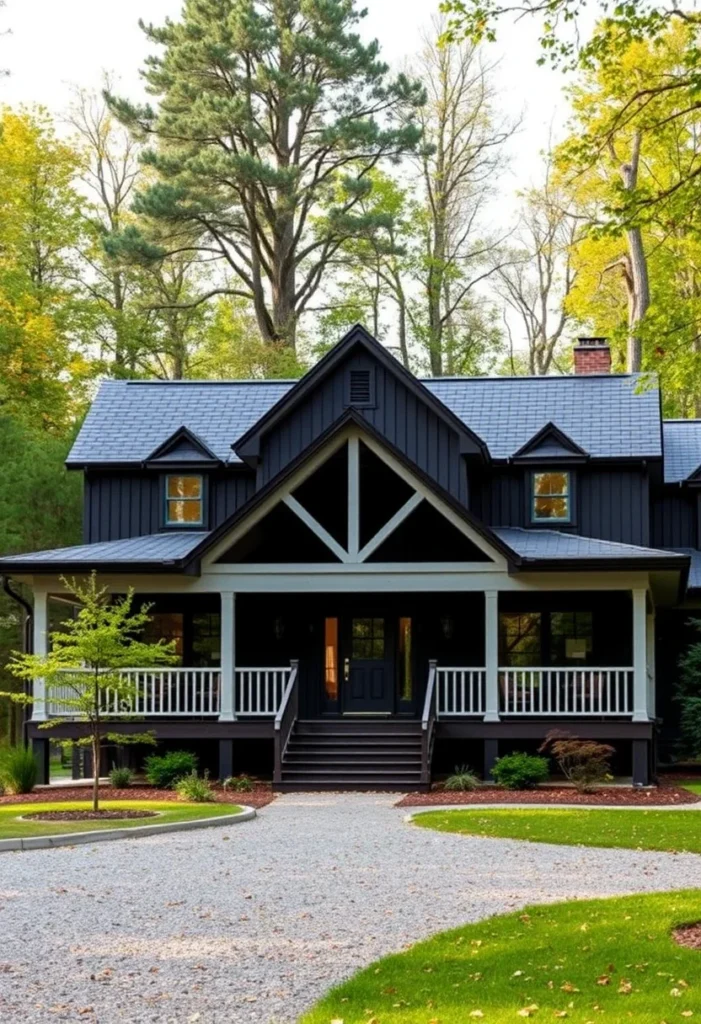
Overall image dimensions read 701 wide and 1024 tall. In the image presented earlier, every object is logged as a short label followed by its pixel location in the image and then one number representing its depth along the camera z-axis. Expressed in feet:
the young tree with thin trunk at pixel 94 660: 64.44
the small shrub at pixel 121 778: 76.28
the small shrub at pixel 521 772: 73.87
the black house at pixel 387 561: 77.30
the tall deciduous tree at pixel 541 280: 161.48
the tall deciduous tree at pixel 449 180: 156.76
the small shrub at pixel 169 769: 75.41
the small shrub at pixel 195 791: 68.64
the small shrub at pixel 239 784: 74.02
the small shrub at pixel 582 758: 72.38
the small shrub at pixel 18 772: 72.79
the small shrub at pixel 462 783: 73.82
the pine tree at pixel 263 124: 134.72
